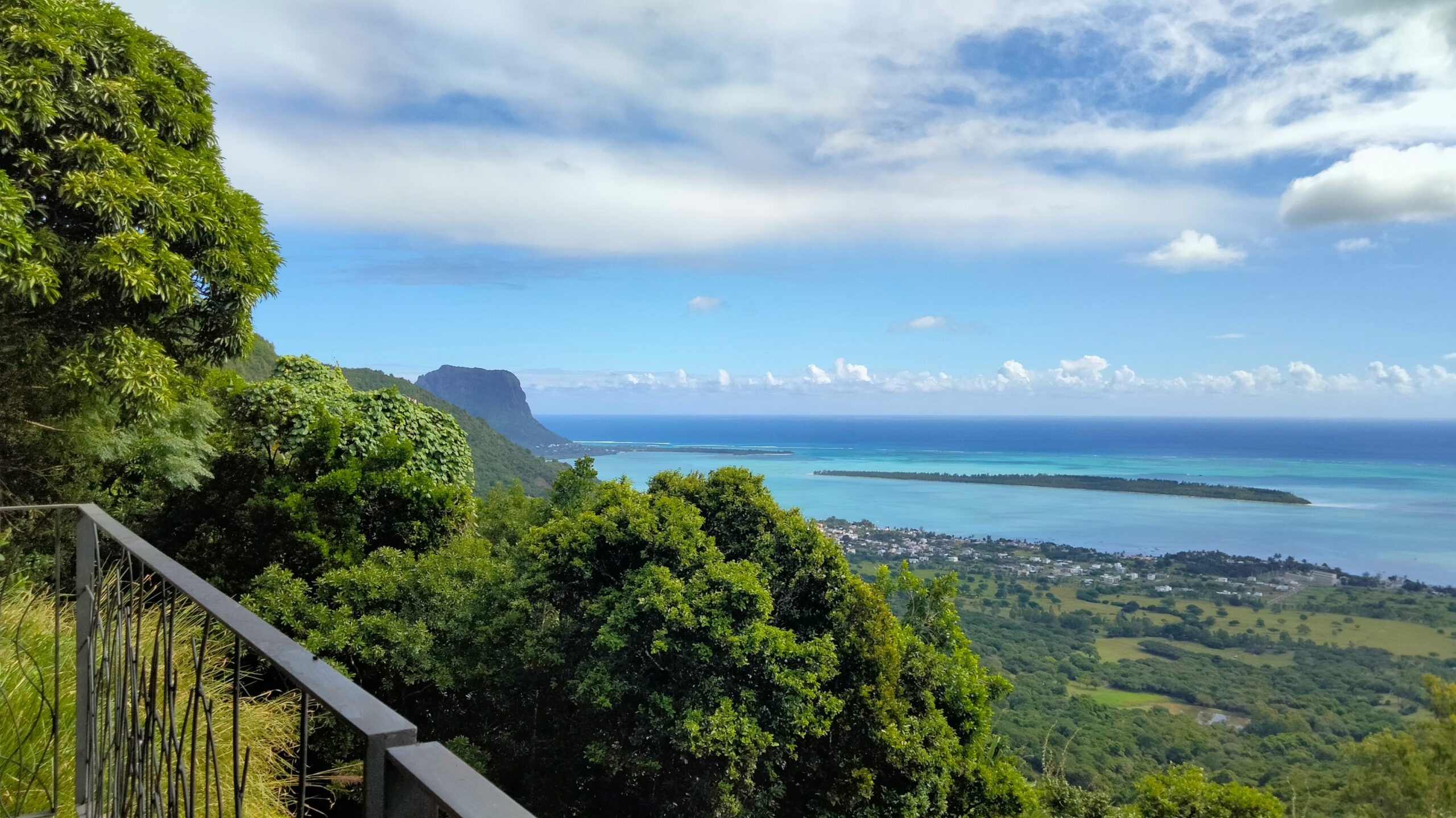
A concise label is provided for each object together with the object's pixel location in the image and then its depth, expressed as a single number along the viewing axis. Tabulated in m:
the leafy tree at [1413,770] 16.95
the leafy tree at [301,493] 10.04
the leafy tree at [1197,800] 9.58
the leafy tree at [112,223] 4.86
